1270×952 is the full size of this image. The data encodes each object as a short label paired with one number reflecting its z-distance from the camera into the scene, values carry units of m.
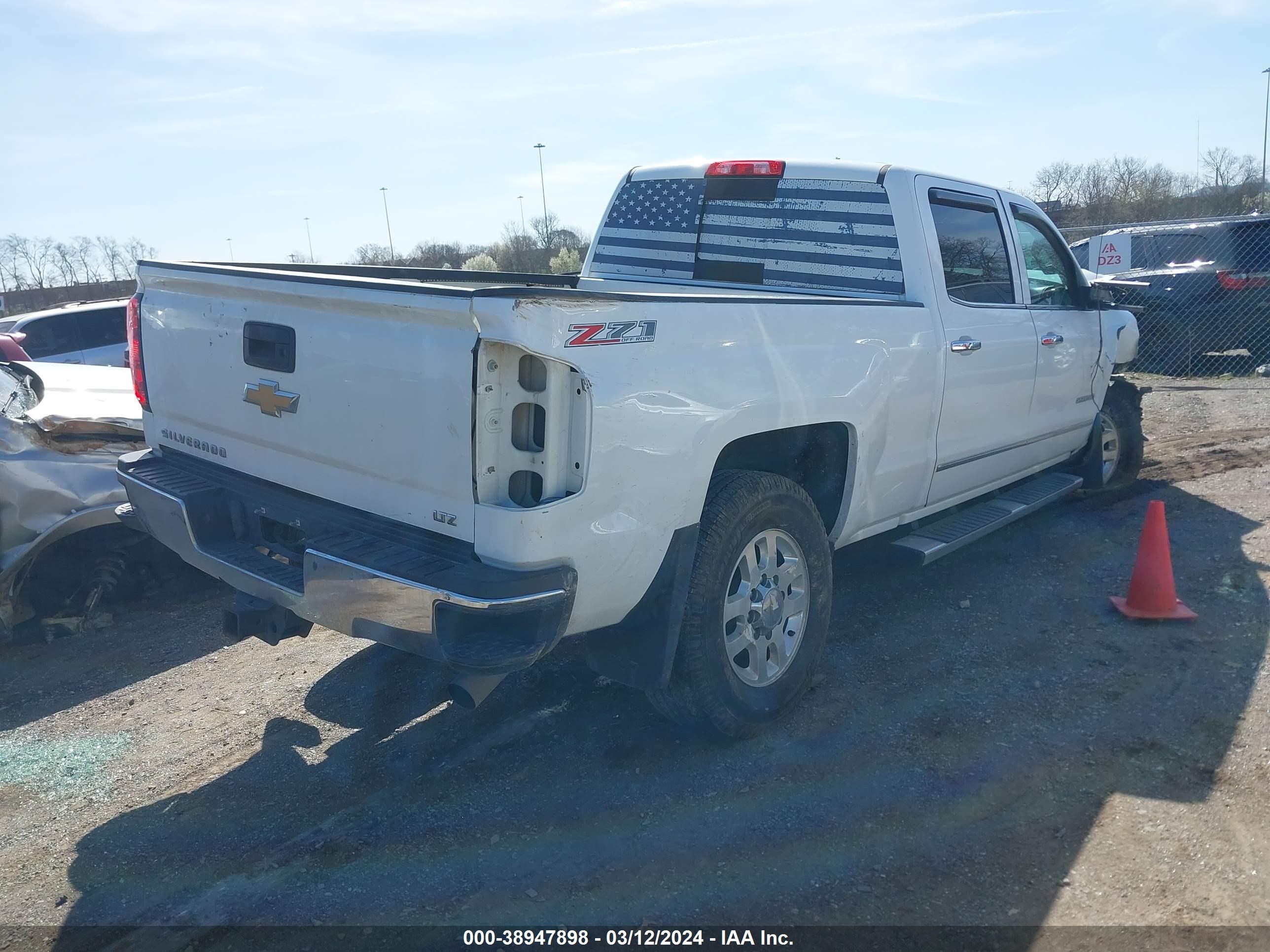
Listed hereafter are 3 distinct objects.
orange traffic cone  5.09
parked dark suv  12.75
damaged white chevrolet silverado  3.01
